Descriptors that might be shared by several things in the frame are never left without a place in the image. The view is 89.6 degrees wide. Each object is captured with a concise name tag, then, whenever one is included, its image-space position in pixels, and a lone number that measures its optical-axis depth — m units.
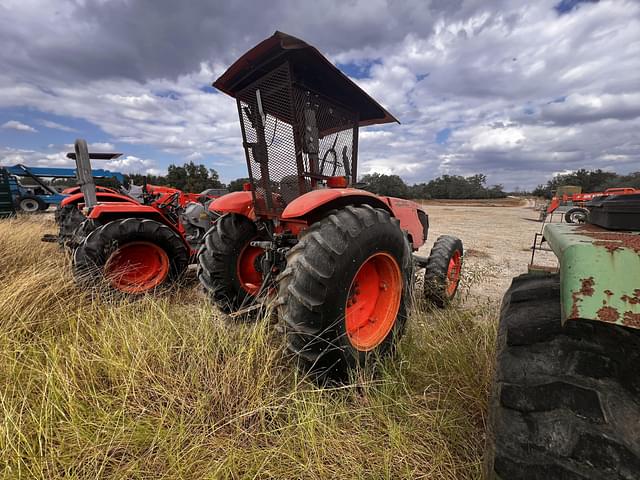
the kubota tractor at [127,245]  3.71
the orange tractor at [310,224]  1.82
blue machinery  14.28
